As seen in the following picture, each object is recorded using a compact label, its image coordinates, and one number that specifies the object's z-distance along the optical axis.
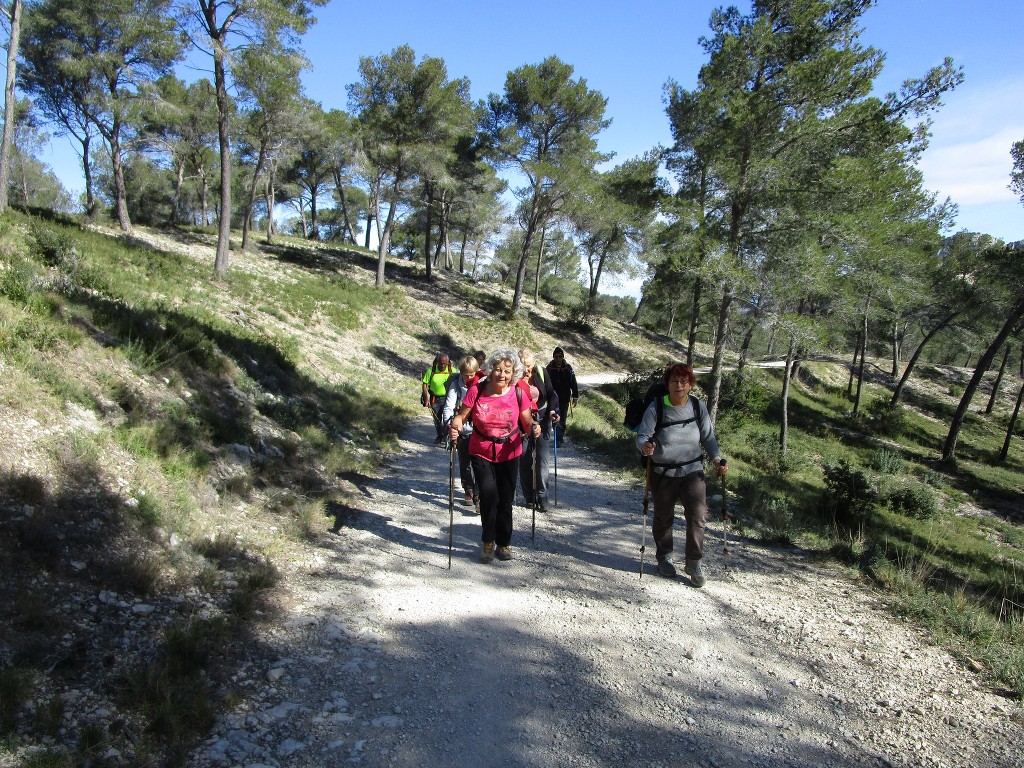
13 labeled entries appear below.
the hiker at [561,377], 8.75
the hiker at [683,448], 5.09
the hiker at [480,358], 6.56
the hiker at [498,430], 5.29
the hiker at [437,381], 8.58
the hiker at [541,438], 7.06
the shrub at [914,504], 13.13
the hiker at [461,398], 6.71
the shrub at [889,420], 27.98
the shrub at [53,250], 8.20
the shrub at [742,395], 21.98
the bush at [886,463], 19.16
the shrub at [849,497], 10.10
